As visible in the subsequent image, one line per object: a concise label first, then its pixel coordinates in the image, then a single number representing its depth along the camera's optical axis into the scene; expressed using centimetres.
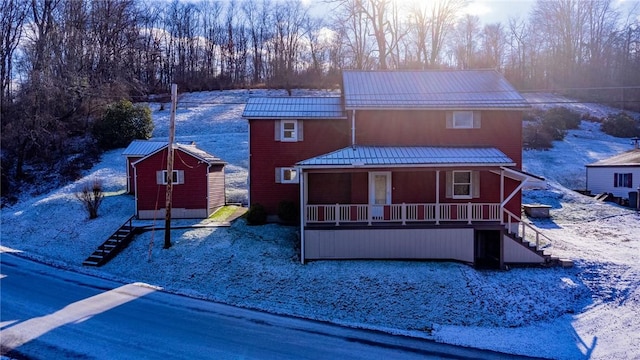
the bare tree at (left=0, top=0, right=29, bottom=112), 4069
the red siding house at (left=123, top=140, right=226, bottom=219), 2267
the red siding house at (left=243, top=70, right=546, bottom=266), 1670
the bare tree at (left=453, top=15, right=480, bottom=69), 6621
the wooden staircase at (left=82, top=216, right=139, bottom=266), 1788
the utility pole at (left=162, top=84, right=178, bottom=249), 1753
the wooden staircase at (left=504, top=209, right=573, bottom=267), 1659
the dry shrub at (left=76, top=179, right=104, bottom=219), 2284
